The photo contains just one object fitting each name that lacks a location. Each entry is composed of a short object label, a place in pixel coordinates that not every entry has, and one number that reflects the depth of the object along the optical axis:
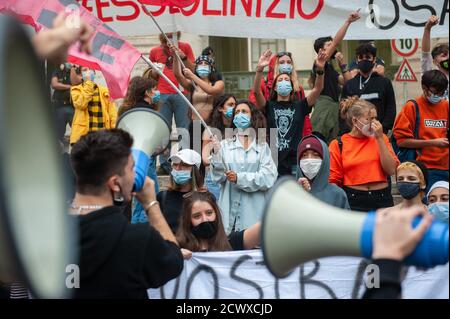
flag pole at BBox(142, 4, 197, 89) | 12.77
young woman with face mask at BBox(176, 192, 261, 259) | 9.42
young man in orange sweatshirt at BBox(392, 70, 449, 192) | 12.68
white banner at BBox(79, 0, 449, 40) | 13.40
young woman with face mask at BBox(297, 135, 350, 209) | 10.90
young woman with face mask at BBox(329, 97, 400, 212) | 11.94
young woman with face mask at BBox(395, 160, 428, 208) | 10.81
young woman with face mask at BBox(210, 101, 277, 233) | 11.66
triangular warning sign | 18.42
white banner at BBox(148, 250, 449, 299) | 9.07
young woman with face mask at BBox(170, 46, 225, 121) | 14.48
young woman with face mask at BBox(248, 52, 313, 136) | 13.77
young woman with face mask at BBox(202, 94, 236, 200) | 12.95
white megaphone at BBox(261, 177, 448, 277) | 4.62
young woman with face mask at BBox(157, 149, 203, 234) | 10.91
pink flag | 11.12
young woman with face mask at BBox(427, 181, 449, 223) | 9.90
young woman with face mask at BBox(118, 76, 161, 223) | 13.01
